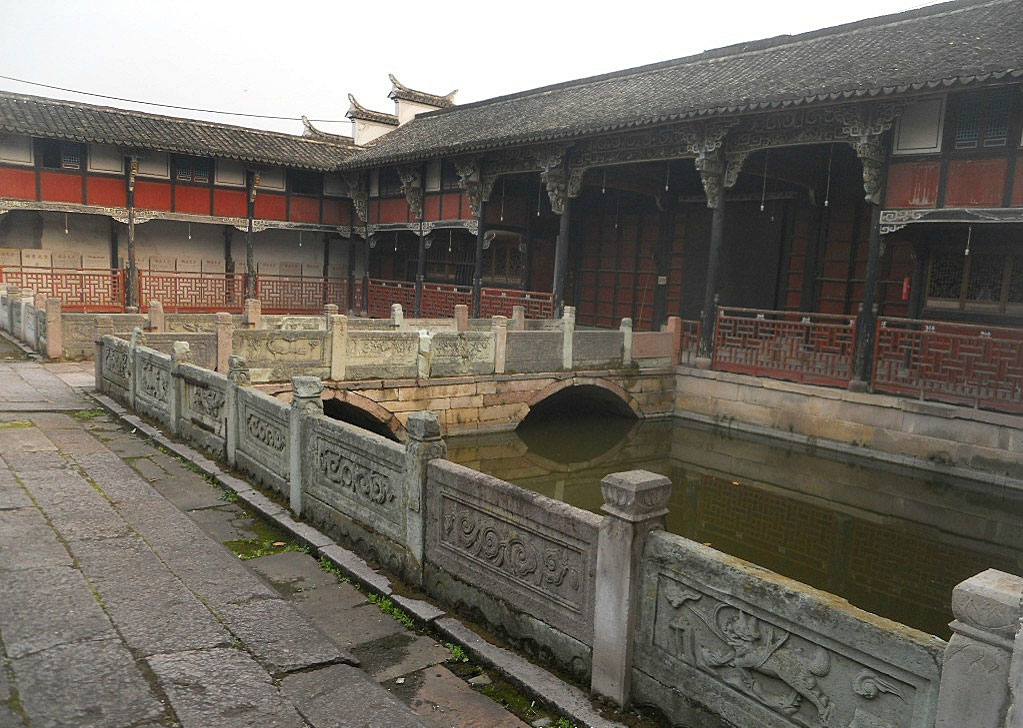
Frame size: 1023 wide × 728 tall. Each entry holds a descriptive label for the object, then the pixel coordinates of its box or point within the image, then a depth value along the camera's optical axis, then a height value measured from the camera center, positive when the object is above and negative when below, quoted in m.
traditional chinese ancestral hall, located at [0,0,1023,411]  10.72 +1.81
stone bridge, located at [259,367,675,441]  11.23 -1.86
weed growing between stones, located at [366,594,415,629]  4.29 -1.94
